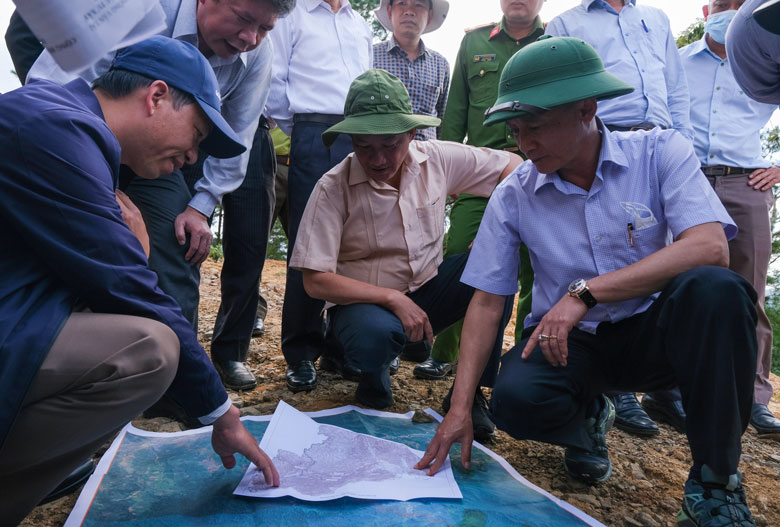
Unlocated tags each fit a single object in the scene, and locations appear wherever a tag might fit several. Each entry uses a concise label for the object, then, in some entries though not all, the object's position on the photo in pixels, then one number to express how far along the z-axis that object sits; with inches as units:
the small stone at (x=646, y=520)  68.7
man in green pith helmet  60.9
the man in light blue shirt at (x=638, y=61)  108.7
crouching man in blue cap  44.0
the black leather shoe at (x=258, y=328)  150.0
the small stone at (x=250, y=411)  91.8
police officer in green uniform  119.4
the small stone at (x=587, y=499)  72.7
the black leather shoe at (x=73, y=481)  63.4
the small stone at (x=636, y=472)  82.0
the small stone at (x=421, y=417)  90.7
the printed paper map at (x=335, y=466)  62.6
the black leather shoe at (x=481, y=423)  86.8
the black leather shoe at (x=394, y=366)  117.6
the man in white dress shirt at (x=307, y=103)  108.0
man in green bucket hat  89.4
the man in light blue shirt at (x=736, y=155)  108.6
